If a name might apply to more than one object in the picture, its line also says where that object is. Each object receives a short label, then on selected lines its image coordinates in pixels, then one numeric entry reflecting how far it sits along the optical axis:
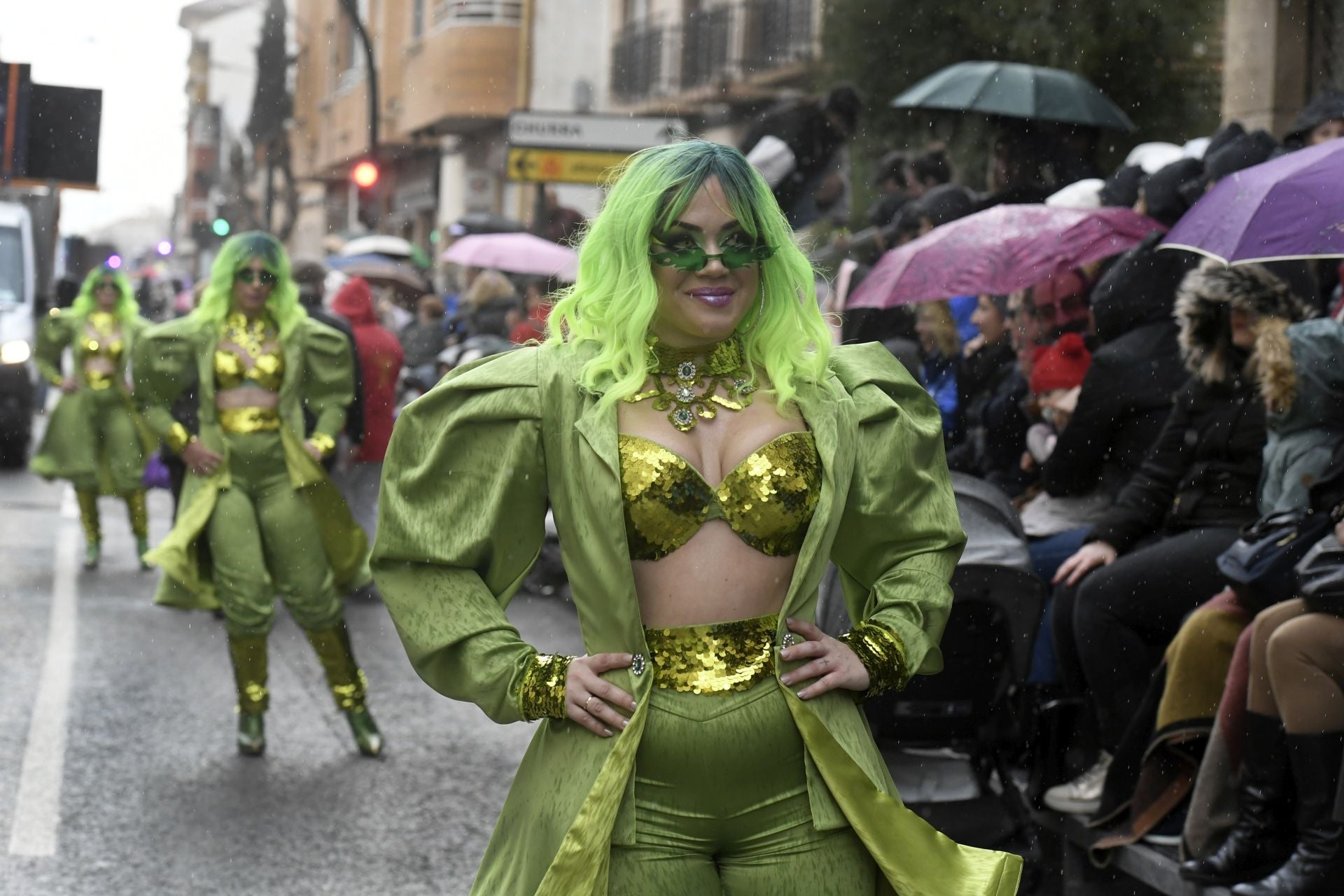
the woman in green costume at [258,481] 7.80
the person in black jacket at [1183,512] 5.80
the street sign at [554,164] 15.47
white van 19.11
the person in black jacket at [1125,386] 6.62
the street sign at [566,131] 15.38
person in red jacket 11.64
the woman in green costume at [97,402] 13.41
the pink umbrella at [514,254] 15.44
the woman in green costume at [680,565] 3.06
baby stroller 5.83
